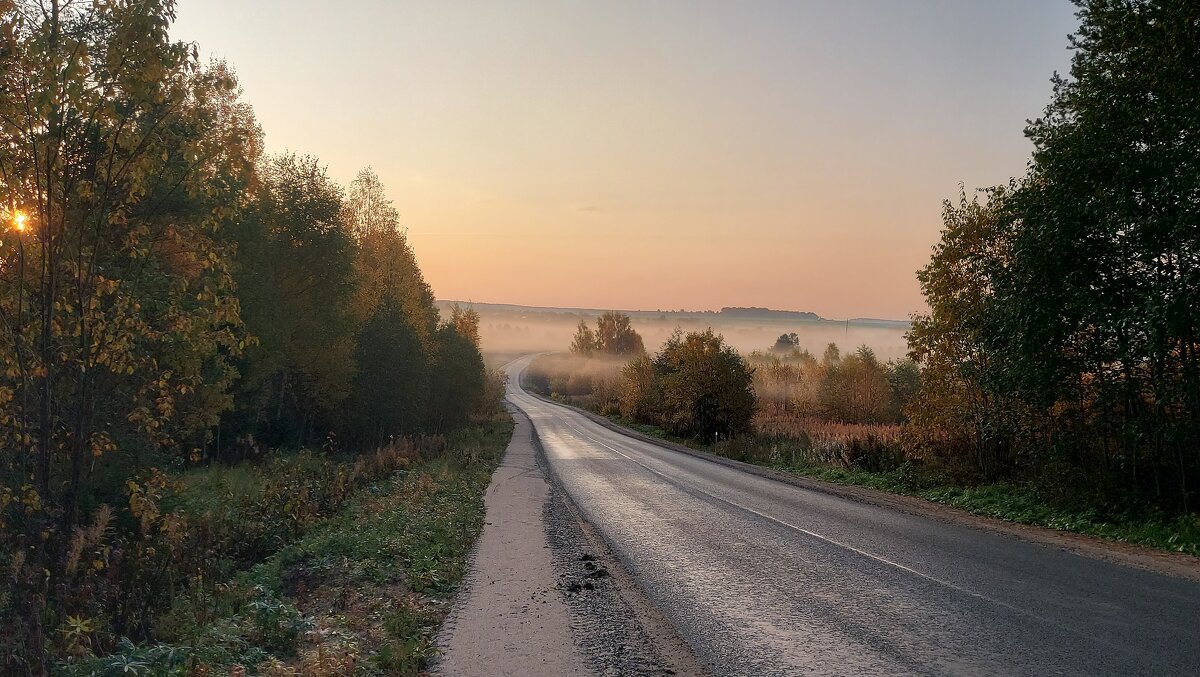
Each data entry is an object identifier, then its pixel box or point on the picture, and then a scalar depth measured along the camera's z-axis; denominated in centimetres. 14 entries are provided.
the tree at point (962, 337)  1747
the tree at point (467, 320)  7281
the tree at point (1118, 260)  1222
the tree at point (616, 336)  13312
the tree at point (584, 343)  13138
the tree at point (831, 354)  9738
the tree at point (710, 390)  3931
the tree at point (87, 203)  447
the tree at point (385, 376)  3469
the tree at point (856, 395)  5247
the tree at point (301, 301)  3117
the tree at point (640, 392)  5419
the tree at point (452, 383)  4584
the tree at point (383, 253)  4053
